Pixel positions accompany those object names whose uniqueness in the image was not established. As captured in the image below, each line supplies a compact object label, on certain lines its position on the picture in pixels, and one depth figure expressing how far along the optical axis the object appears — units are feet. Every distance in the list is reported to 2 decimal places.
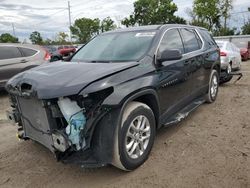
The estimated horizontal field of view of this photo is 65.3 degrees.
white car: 20.01
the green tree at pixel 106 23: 129.80
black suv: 6.88
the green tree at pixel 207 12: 91.70
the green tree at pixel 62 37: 141.22
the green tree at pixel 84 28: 127.21
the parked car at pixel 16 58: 19.01
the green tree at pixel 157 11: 107.85
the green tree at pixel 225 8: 92.41
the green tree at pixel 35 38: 146.30
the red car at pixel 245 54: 44.96
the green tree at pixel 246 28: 106.66
